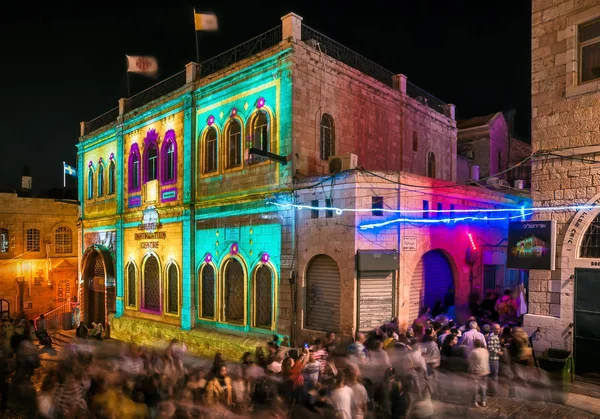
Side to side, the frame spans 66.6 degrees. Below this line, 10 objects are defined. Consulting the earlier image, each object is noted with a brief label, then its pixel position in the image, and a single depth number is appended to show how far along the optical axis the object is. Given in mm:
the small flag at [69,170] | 29281
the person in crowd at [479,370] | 9766
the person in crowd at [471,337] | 10297
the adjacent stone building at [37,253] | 29844
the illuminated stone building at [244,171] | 15414
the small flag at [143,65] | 22859
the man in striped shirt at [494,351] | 10242
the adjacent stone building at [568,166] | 10773
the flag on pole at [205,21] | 19125
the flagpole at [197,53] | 19266
